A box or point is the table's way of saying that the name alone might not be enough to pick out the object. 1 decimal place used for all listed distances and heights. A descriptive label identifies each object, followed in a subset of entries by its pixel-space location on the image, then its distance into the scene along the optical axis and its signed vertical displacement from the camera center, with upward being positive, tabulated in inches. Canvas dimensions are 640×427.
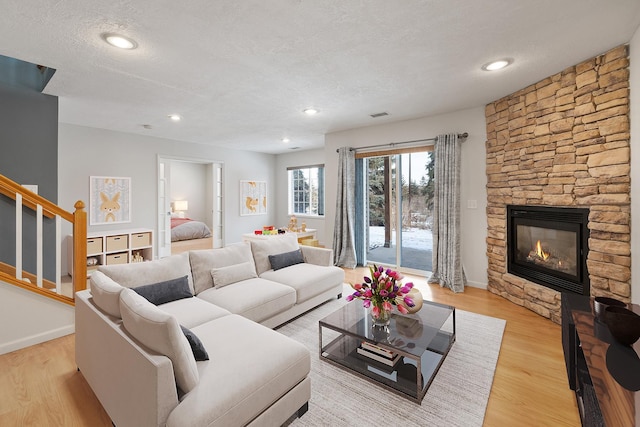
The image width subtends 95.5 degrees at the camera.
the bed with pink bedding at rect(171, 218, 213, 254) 301.0 -23.3
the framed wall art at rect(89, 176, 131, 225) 198.5 +10.5
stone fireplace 97.9 +18.5
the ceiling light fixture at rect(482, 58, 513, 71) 106.5 +56.2
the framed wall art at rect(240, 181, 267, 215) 290.5 +17.4
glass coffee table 79.2 -41.9
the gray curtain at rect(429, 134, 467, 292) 165.0 +1.2
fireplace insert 115.0 -14.4
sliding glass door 189.8 +4.1
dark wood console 40.7 -26.9
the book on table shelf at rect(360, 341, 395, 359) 85.1 -40.7
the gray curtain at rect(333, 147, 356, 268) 210.7 +0.9
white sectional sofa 51.5 -31.1
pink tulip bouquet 87.7 -24.1
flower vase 89.1 -31.9
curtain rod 163.9 +46.2
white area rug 69.4 -48.3
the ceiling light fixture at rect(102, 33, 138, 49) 87.7 +54.0
